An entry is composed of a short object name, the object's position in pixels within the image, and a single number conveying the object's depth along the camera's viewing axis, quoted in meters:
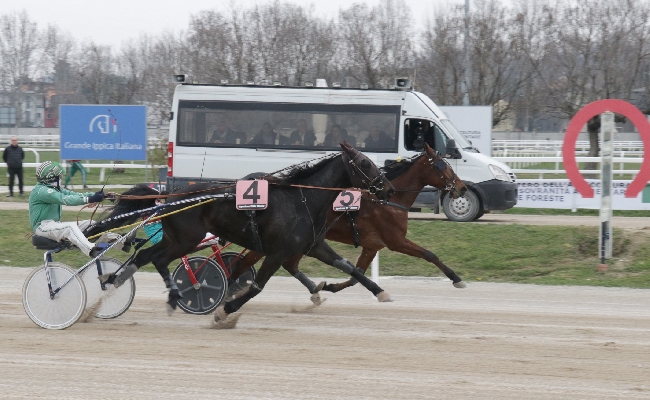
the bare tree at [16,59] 46.19
